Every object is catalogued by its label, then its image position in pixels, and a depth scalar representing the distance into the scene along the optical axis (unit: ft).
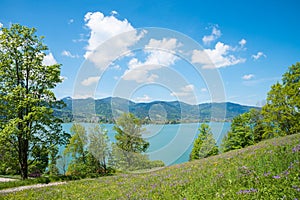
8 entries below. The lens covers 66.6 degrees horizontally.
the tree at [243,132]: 179.42
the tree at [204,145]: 185.79
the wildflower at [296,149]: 28.13
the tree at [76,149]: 129.03
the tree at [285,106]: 135.23
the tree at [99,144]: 102.38
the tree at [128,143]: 73.97
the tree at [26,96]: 69.31
